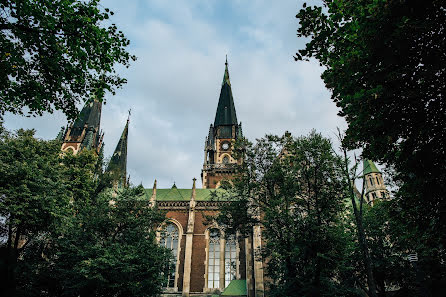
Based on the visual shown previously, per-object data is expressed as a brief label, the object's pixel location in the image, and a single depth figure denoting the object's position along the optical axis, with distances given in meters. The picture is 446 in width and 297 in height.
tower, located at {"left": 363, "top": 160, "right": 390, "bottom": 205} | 45.09
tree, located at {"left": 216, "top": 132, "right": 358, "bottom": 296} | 13.76
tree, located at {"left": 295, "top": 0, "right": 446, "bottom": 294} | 6.41
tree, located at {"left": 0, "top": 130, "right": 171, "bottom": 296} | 15.77
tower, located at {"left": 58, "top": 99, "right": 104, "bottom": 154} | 43.47
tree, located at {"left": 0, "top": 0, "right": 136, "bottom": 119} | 7.21
